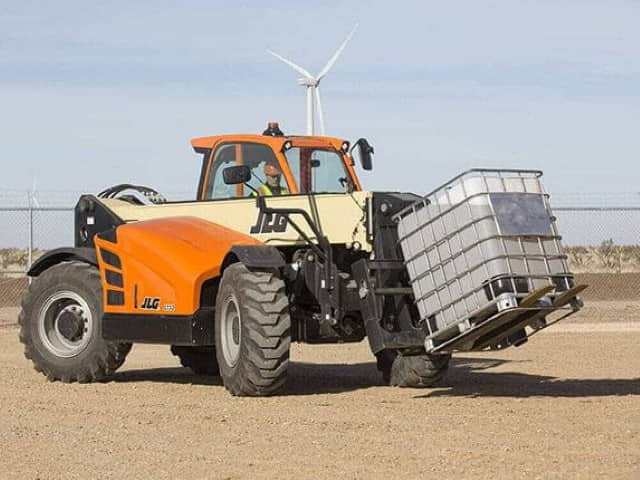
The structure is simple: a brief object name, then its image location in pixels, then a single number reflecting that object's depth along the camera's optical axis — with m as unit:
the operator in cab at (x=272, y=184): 14.80
